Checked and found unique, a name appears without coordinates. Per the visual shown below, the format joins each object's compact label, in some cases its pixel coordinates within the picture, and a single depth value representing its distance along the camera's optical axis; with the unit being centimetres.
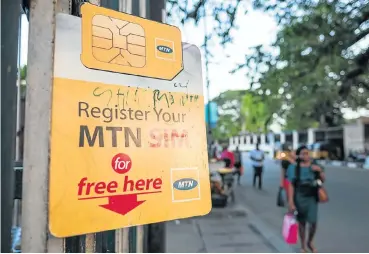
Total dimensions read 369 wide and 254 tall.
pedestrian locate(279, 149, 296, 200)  634
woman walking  479
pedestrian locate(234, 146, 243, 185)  1321
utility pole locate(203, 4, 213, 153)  638
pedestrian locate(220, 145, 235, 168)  1048
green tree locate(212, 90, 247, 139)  5141
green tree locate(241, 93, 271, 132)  4255
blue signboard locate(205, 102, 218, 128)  1003
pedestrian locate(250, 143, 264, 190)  1219
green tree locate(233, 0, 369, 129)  685
